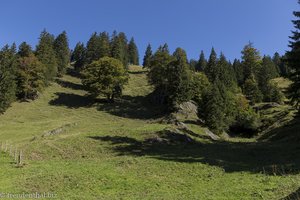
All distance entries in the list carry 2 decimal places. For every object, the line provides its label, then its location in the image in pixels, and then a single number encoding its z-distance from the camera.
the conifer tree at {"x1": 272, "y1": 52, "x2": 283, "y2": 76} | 99.30
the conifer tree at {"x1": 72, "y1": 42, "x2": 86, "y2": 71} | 82.88
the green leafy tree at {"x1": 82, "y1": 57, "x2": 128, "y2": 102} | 58.47
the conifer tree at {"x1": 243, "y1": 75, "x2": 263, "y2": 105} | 63.59
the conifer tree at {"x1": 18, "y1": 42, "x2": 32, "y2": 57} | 64.08
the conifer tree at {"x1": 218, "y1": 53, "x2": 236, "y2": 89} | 63.23
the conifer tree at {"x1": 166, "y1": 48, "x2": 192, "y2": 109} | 49.65
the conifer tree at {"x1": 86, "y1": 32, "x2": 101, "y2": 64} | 75.77
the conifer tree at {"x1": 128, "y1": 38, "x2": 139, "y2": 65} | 105.90
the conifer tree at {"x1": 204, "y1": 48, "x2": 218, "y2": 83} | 65.61
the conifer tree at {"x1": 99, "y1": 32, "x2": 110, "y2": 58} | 73.72
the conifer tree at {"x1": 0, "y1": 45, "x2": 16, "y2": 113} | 47.52
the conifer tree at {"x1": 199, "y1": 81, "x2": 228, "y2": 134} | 41.20
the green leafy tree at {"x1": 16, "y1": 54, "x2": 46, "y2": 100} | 54.62
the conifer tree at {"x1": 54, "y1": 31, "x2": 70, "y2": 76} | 74.07
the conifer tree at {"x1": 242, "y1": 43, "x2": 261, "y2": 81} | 78.63
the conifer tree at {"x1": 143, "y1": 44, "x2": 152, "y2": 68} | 98.09
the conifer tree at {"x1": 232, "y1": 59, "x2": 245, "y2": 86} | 77.72
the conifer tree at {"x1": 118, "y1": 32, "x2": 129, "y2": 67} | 96.91
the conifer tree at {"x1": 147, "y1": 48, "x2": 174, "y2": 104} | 58.47
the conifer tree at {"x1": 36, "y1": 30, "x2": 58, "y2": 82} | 63.65
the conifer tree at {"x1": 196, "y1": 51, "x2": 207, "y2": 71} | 91.39
